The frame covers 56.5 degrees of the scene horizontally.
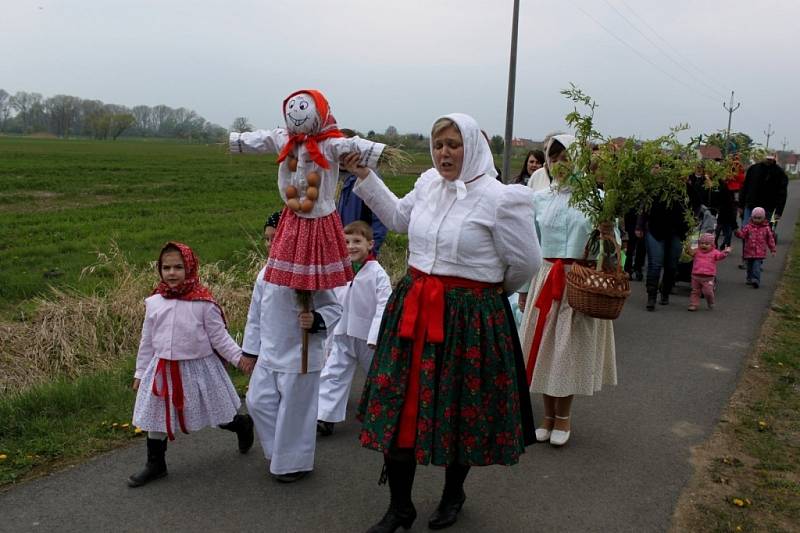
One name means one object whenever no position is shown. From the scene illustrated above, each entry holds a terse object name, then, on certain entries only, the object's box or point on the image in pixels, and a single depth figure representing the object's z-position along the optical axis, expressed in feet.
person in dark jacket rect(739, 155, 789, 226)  42.55
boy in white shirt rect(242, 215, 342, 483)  14.01
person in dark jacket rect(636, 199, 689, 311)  30.91
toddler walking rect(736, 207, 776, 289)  36.37
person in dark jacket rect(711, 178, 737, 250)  43.45
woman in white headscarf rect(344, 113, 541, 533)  11.40
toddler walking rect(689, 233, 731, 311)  31.22
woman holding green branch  16.10
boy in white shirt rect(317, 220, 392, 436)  16.71
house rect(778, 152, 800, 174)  286.54
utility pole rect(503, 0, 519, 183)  44.65
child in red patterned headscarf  14.06
